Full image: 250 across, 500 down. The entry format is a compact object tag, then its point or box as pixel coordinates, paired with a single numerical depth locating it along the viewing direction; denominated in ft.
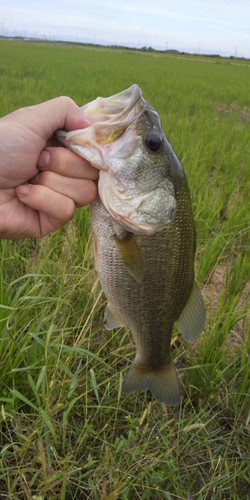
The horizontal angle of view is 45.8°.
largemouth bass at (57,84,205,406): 0.84
